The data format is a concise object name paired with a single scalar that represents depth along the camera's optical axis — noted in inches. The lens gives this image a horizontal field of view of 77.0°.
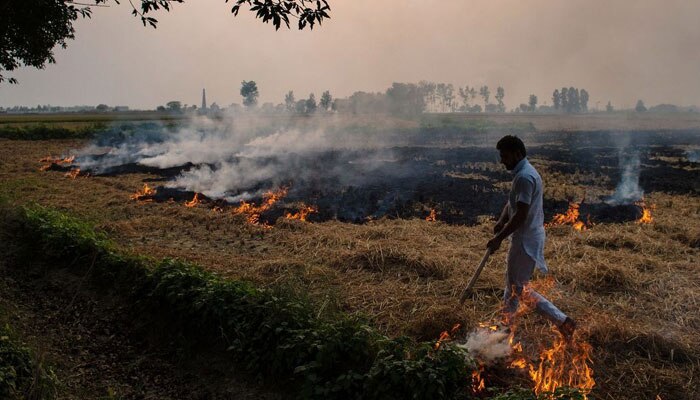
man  178.4
